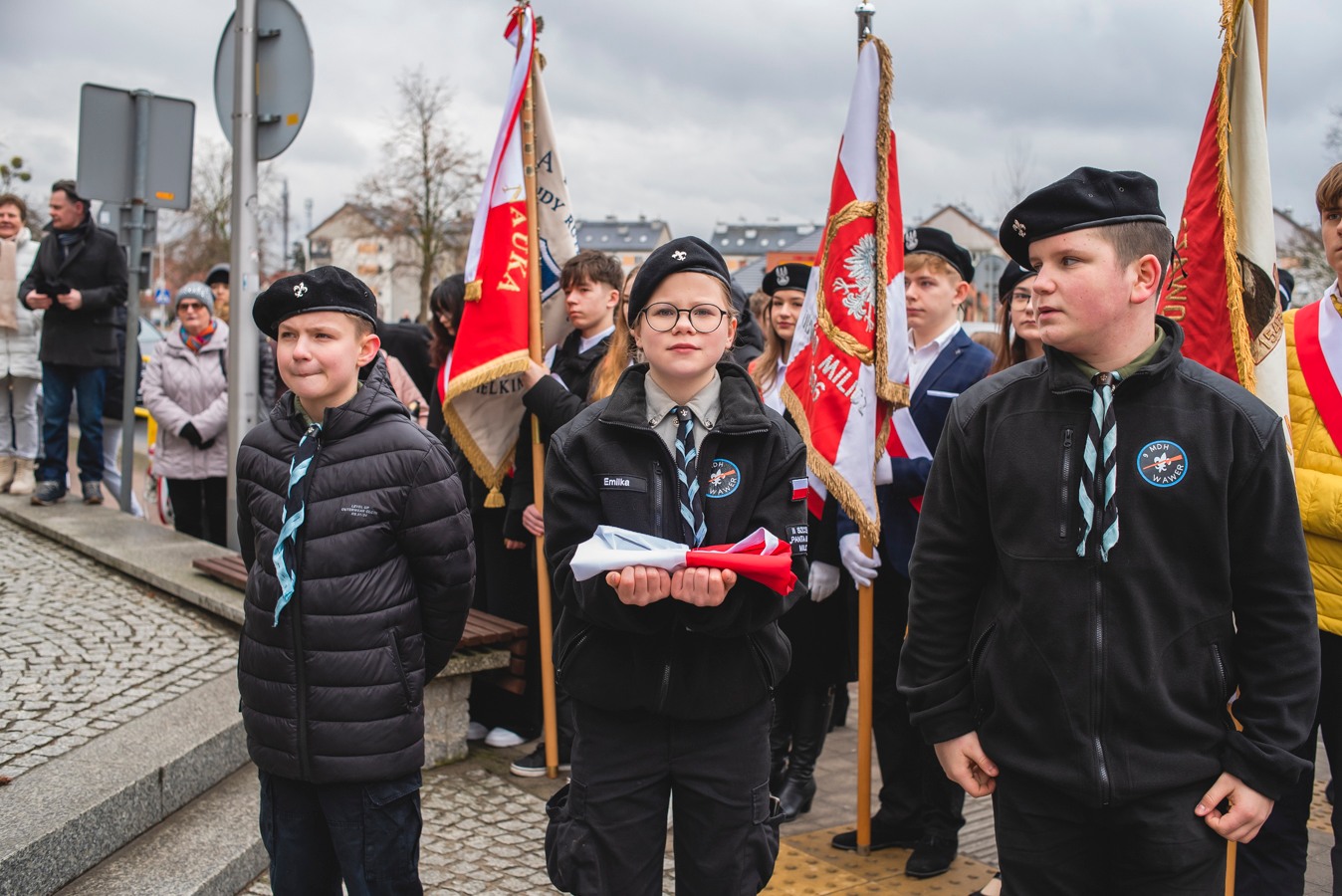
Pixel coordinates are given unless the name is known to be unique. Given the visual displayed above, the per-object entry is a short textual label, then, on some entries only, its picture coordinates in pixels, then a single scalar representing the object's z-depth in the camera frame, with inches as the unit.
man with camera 321.1
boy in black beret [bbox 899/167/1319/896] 93.0
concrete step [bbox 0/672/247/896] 133.3
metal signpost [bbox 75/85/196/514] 310.2
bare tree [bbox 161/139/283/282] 1409.9
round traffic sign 271.7
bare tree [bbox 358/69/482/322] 1333.7
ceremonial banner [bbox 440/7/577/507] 204.1
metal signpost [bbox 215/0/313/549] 272.7
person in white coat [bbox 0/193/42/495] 330.3
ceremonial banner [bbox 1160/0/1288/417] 139.6
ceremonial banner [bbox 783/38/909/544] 178.9
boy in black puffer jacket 120.5
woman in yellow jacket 124.4
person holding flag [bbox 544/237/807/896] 114.4
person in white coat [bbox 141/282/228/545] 296.8
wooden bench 202.8
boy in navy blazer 173.9
